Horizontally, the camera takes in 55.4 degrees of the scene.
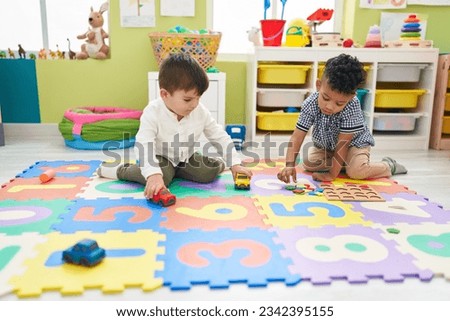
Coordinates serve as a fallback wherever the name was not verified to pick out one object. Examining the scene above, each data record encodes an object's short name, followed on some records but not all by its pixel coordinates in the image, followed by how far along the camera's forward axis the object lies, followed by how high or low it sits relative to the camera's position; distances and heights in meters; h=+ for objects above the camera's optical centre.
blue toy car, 0.89 -0.40
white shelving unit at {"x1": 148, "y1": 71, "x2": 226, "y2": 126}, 2.24 -0.19
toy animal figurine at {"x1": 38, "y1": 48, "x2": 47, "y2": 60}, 2.58 +0.01
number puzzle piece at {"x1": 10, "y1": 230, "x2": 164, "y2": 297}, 0.81 -0.43
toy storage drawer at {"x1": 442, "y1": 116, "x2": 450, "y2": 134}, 2.39 -0.36
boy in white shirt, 1.33 -0.27
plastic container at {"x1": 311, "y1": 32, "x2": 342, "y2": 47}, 2.30 +0.10
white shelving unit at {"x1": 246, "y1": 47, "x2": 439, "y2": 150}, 2.27 -0.09
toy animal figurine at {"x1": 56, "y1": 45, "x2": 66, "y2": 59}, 2.61 +0.01
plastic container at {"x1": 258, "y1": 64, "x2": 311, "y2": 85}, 2.31 -0.08
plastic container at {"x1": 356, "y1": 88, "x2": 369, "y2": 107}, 2.37 -0.19
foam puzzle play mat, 0.86 -0.43
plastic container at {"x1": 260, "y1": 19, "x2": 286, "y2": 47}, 2.31 +0.14
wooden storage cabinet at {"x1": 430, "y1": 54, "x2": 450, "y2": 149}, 2.32 -0.24
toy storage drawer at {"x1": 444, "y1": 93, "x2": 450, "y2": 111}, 2.37 -0.23
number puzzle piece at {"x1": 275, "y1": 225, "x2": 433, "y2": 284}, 0.88 -0.43
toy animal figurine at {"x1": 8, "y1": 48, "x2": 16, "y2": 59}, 2.57 +0.01
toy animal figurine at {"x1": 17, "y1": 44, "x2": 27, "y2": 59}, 2.55 +0.02
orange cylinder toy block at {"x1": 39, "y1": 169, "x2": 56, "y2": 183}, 1.53 -0.42
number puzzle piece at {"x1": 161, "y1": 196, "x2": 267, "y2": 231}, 1.13 -0.43
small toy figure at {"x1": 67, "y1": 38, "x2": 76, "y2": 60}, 2.62 +0.01
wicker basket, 2.25 +0.07
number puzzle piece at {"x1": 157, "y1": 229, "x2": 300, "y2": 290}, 0.85 -0.43
